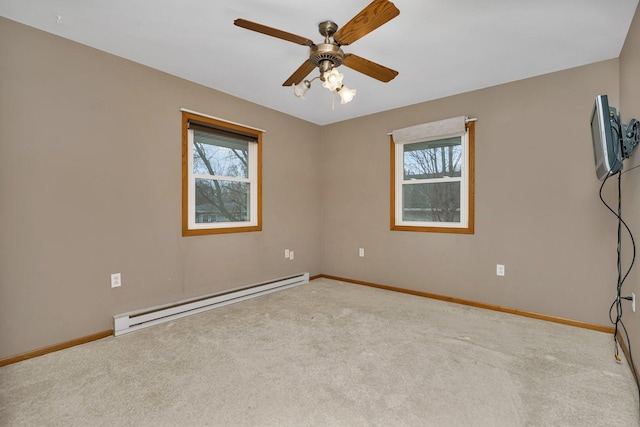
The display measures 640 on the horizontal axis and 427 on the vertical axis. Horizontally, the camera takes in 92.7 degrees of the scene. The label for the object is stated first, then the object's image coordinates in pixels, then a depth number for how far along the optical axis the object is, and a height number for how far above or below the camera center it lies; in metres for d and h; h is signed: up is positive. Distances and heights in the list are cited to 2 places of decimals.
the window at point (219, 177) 3.23 +0.42
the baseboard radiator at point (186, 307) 2.63 -0.93
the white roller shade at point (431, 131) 3.38 +0.95
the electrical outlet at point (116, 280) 2.64 -0.58
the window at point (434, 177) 3.44 +0.43
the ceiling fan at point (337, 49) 1.61 +1.04
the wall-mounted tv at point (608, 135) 1.91 +0.48
